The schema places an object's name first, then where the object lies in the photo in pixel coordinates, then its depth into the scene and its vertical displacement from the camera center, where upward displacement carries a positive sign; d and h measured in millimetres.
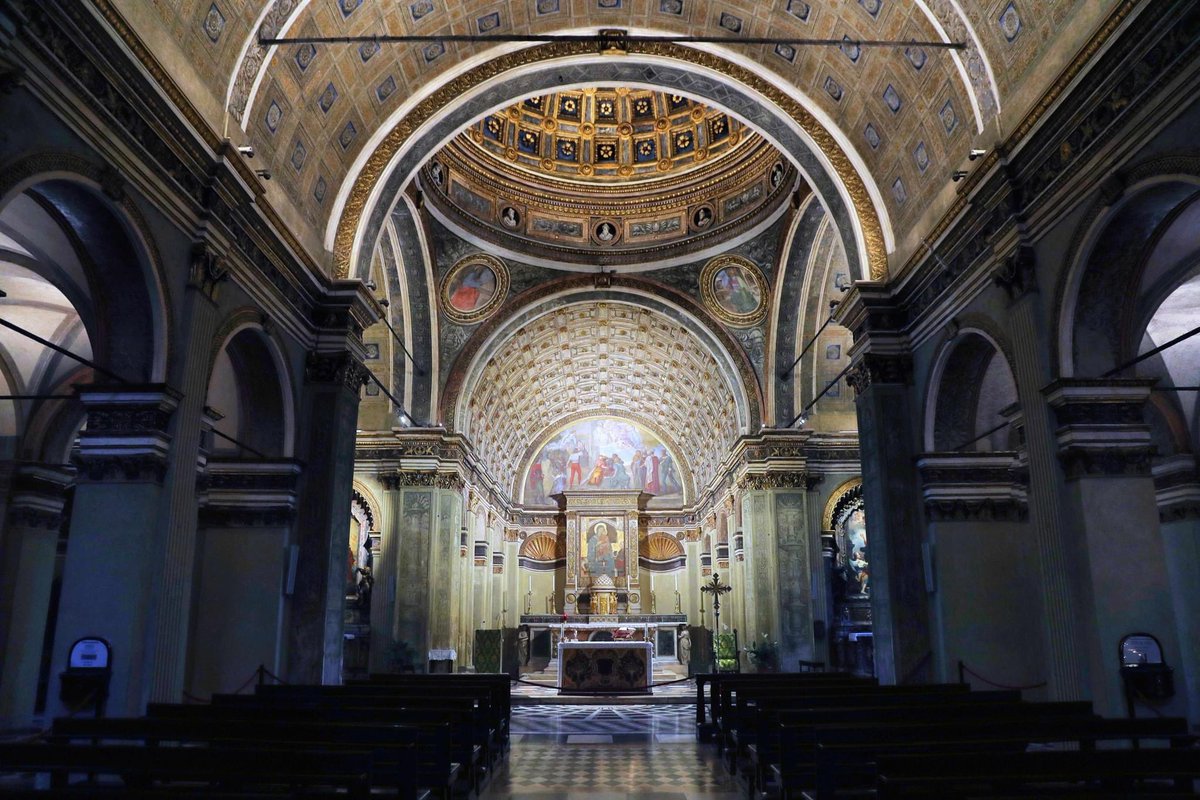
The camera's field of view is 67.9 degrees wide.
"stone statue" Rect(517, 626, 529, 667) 30394 -471
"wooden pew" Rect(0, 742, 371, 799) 4551 -657
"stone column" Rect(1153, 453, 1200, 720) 13609 +1581
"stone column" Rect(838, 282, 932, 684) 12258 +2054
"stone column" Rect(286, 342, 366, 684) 12086 +1567
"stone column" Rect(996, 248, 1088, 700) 8672 +1280
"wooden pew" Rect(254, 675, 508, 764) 8586 -604
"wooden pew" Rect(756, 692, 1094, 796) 6496 -651
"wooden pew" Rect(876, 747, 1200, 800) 4469 -707
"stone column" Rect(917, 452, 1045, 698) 11898 +834
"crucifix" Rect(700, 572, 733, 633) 25658 +1203
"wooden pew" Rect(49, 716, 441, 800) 5824 -656
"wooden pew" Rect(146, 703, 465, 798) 6613 -643
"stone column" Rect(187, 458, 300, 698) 11602 +817
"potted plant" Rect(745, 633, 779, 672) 21484 -550
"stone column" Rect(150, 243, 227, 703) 8742 +1502
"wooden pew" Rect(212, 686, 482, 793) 7230 -639
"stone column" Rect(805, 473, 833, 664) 21531 +1399
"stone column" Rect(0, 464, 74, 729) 13664 +902
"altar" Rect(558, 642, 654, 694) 19641 -763
